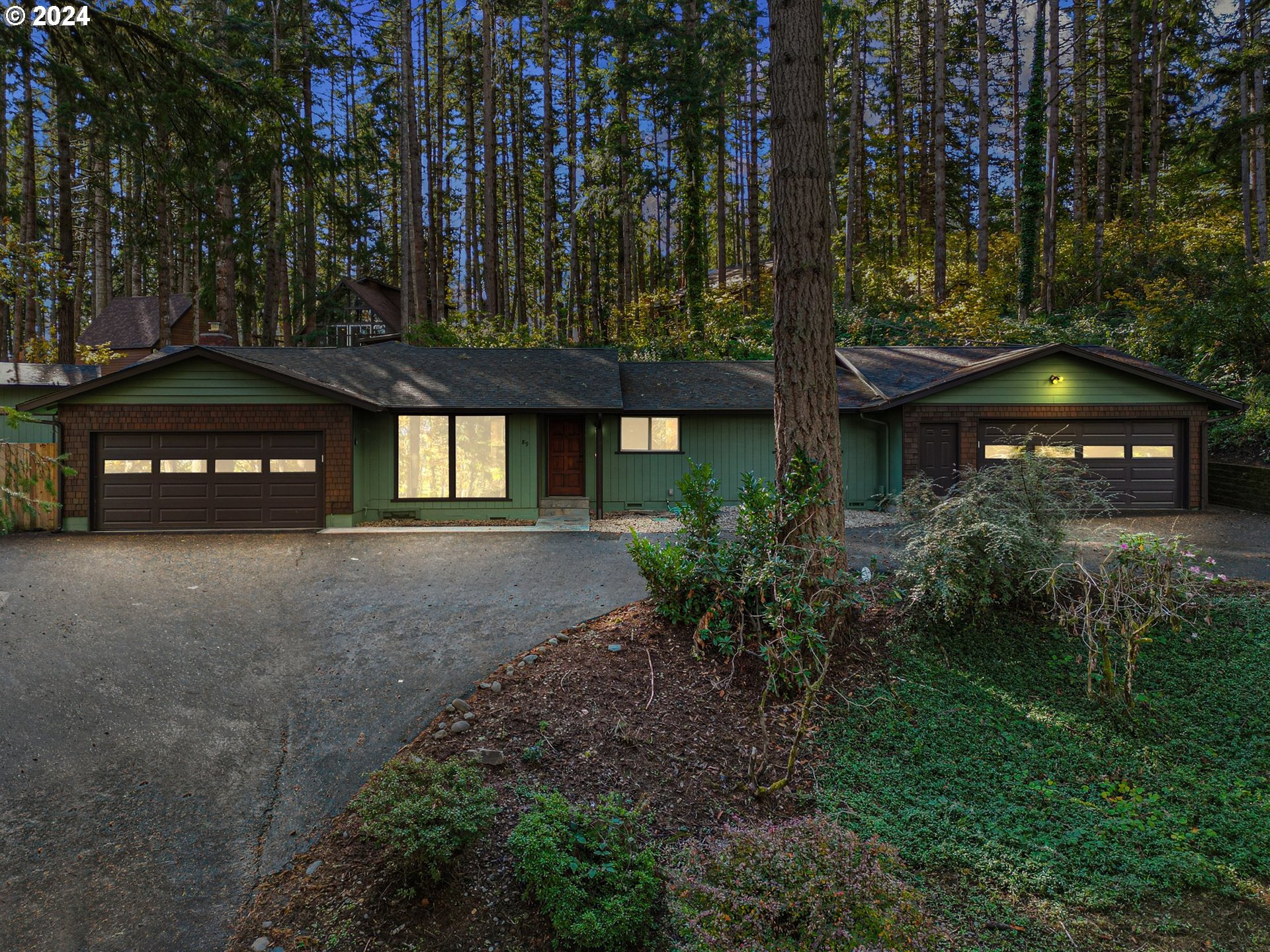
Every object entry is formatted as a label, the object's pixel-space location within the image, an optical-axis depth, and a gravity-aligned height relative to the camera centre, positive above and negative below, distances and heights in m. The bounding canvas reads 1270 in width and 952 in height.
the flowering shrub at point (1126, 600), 4.33 -0.97
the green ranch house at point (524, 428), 10.97 +0.93
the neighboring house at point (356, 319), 25.66 +6.44
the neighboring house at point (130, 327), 24.05 +5.96
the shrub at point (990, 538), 5.03 -0.51
